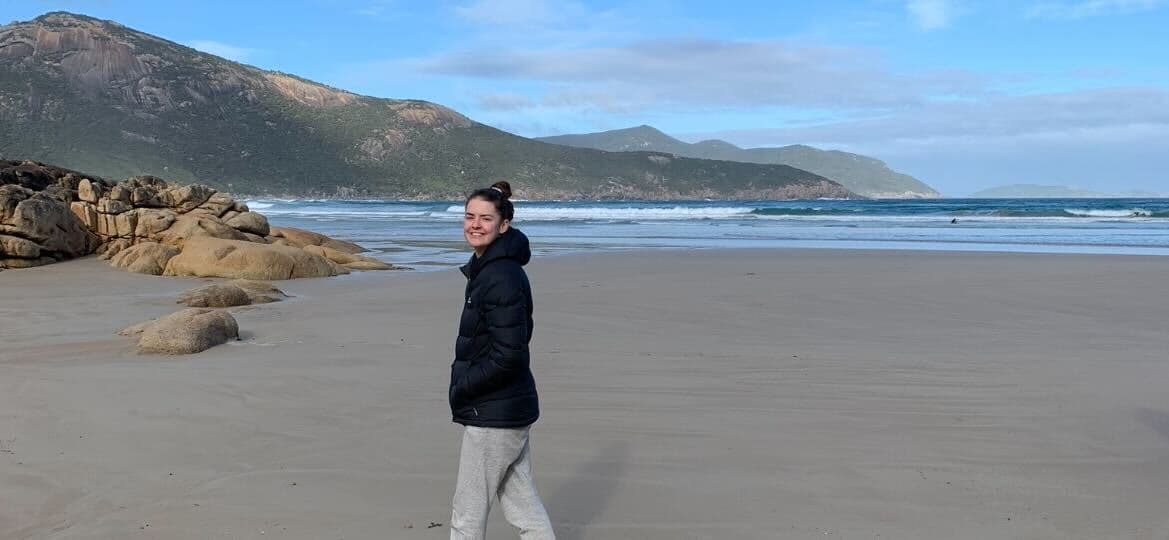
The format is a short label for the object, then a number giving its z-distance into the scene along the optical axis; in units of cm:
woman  304
